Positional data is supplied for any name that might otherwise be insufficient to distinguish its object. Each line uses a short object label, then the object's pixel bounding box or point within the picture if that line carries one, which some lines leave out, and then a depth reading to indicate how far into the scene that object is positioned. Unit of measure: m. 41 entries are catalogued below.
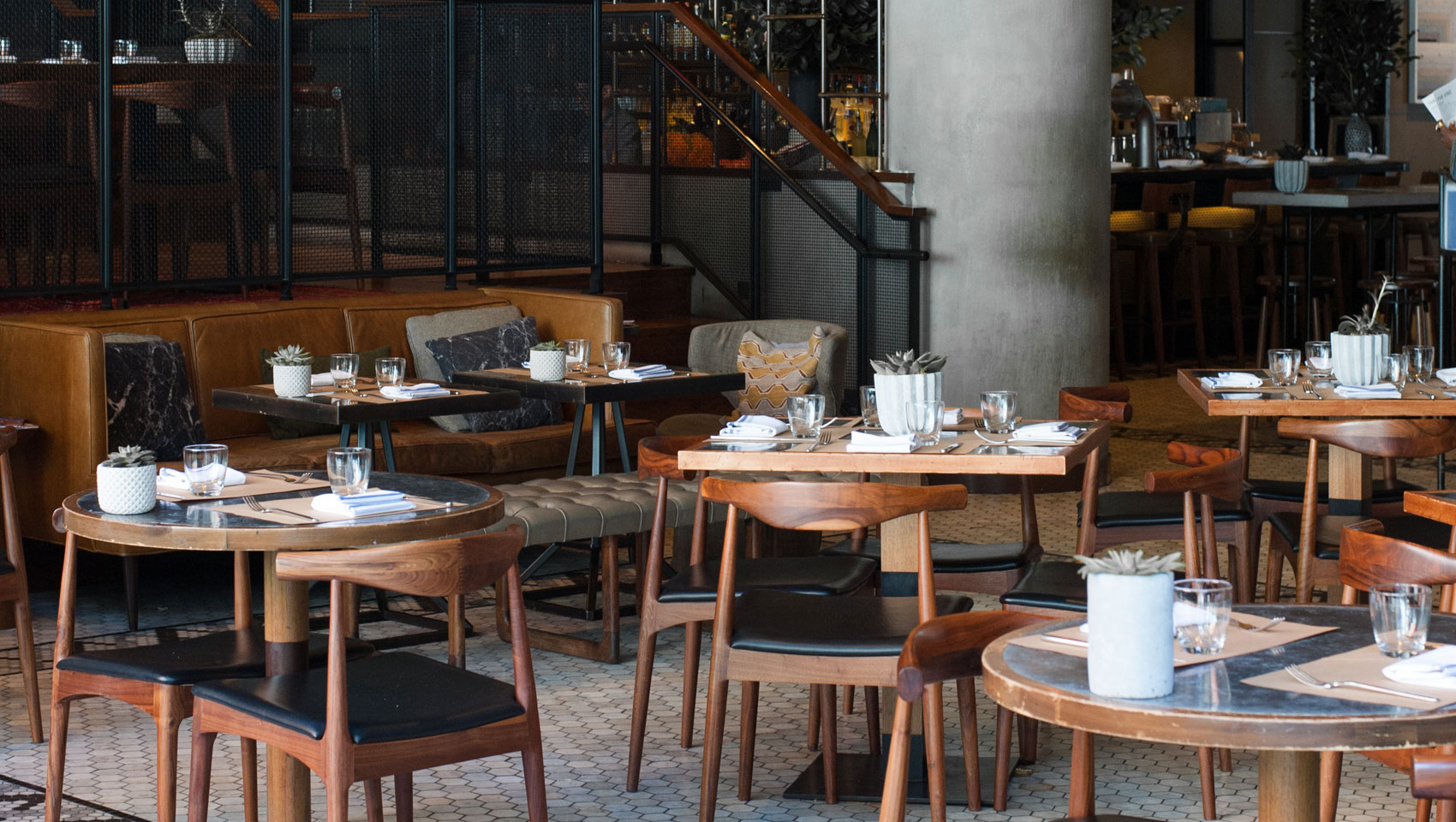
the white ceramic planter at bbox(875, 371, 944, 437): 4.29
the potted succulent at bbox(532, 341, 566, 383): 6.09
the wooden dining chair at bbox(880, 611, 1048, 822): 2.64
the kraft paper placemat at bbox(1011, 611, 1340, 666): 2.44
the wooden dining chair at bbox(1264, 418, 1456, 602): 4.35
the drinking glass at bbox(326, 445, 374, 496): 3.63
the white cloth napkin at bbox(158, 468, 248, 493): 3.76
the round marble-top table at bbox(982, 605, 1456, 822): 2.14
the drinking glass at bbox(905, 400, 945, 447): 4.21
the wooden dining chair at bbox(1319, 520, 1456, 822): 2.99
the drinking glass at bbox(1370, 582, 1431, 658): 2.42
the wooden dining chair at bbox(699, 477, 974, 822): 3.53
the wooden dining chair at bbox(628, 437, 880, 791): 4.08
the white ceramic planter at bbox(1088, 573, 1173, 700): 2.24
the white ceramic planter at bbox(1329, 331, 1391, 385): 5.20
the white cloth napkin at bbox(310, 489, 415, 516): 3.52
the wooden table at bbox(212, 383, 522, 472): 5.54
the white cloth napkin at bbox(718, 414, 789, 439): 4.45
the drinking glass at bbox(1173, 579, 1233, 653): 2.42
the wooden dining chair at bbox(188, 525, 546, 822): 3.01
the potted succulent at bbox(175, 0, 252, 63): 7.15
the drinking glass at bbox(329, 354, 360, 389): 6.02
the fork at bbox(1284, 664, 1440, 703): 2.26
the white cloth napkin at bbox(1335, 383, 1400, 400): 5.06
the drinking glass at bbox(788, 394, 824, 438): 4.34
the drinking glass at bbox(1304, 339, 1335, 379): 5.50
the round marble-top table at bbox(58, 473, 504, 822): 3.36
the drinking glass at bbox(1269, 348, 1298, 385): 5.38
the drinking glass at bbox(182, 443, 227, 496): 3.74
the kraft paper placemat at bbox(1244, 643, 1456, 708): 2.24
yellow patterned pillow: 7.26
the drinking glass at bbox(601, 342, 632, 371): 6.22
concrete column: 8.34
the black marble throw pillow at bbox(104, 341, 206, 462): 6.01
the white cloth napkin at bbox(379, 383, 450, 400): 5.71
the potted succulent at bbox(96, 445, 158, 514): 3.53
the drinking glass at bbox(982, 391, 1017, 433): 4.35
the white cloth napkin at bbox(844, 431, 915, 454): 4.13
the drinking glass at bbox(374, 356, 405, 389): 5.86
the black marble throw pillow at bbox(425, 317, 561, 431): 7.07
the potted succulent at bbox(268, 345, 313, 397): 5.74
